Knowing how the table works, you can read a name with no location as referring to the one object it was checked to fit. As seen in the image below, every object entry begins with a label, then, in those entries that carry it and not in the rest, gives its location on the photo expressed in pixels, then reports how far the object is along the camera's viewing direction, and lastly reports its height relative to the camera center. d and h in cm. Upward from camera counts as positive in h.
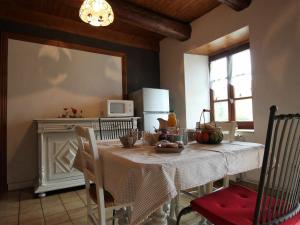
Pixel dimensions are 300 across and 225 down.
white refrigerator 367 +24
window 335 +54
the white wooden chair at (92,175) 124 -37
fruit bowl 155 -14
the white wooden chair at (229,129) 178 -11
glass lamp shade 174 +93
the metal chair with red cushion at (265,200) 85 -45
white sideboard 271 -46
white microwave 338 +19
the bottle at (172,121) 175 -2
